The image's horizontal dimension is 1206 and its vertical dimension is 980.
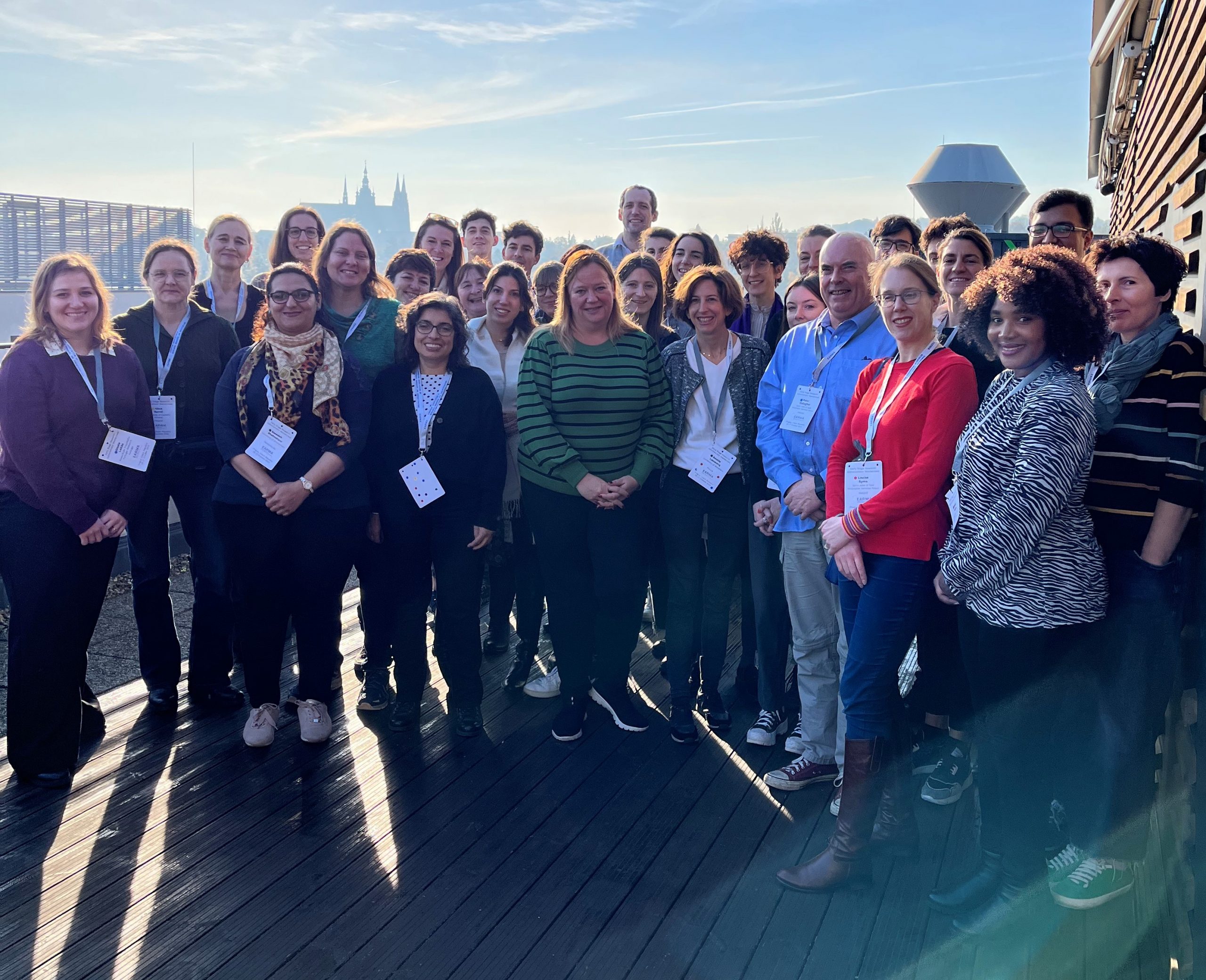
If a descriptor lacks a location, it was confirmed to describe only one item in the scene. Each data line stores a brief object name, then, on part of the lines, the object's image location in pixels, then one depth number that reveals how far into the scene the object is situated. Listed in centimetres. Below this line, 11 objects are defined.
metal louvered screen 4538
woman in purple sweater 306
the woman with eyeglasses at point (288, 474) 326
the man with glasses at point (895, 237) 381
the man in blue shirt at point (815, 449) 298
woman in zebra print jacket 217
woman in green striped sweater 331
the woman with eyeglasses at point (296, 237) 422
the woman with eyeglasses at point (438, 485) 340
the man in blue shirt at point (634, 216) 558
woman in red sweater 247
